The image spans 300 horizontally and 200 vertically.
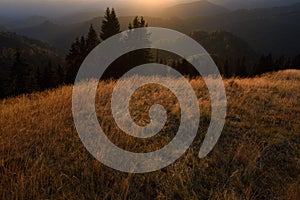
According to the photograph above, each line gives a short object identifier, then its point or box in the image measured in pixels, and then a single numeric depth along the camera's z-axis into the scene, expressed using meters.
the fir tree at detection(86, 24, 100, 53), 35.91
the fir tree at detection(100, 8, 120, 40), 35.50
